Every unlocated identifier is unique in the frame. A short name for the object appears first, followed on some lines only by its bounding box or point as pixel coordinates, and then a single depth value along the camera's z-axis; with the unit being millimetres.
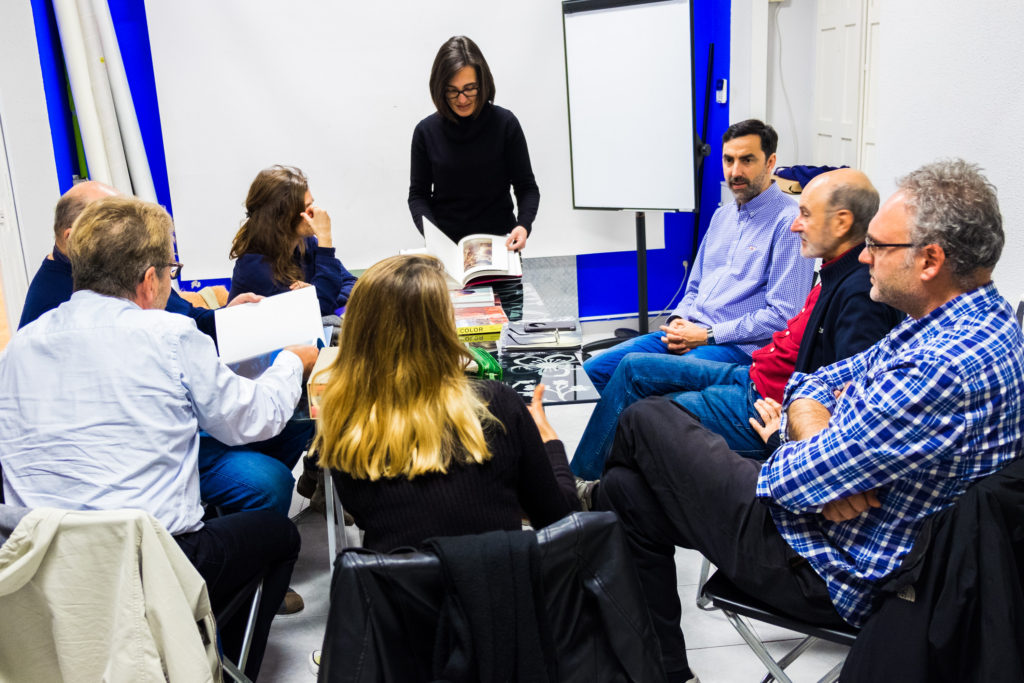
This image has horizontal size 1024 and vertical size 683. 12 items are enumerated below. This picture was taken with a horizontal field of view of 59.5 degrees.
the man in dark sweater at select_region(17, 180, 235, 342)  2514
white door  4645
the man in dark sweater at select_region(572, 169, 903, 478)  2213
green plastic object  2250
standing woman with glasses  3646
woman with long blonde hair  1591
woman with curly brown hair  2898
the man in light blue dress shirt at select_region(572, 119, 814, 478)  2984
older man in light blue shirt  1809
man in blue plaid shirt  1520
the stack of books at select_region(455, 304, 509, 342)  2471
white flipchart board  4625
